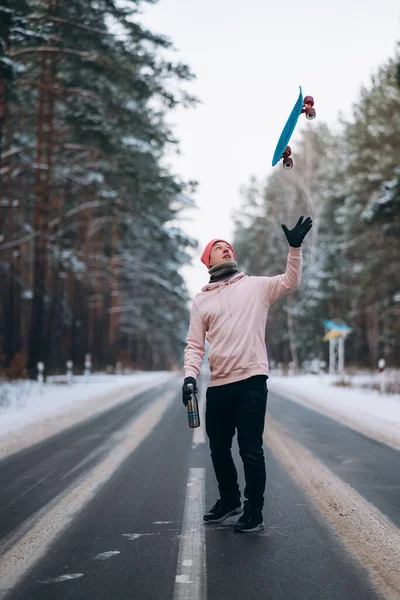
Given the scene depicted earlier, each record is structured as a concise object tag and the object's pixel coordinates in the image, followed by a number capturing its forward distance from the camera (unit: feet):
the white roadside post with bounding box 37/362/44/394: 64.90
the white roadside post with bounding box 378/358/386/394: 61.77
